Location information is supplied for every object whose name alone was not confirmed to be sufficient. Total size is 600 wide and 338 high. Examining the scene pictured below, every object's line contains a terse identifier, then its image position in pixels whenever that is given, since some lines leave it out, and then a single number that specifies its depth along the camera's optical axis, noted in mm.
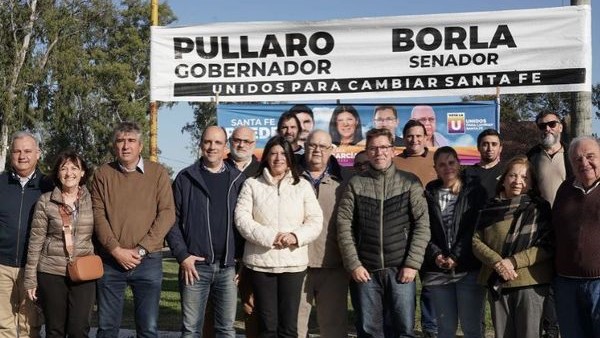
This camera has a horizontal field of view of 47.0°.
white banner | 7477
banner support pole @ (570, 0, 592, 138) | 7066
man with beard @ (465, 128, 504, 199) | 5730
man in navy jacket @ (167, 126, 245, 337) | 5410
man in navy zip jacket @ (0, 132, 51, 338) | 5547
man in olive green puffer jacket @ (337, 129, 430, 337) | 5207
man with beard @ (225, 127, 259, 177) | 5812
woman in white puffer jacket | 5227
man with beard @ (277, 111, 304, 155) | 6462
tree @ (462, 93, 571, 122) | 35669
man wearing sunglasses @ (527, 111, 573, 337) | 6105
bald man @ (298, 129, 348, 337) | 5555
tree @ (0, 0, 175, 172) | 29516
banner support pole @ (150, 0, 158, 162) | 8414
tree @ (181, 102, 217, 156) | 38350
